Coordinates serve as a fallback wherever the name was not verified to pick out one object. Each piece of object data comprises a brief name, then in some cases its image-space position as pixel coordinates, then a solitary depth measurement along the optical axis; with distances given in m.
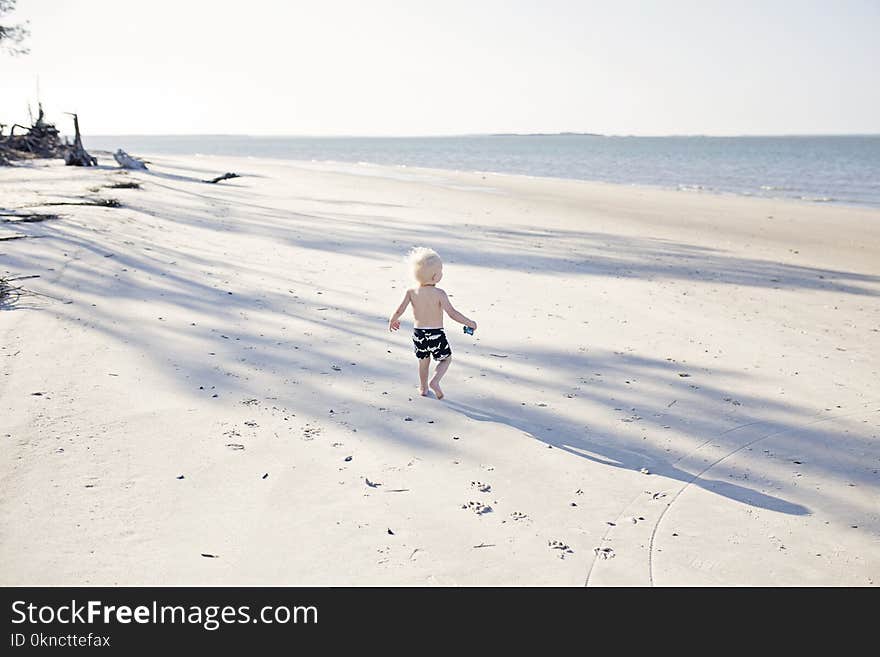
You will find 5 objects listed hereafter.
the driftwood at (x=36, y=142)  30.38
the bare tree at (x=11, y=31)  23.39
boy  4.91
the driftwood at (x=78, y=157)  23.52
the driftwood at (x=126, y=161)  22.69
